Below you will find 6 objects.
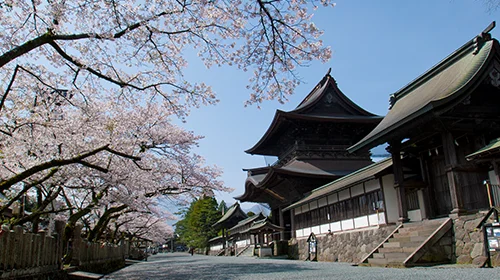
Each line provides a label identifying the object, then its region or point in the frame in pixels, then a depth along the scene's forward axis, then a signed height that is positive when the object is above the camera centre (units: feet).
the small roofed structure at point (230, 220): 167.94 +4.71
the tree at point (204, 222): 195.14 +4.77
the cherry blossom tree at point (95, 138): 20.63 +9.72
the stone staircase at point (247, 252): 107.96 -6.92
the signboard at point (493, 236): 26.76 -1.30
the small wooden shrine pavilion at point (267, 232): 82.77 -0.76
